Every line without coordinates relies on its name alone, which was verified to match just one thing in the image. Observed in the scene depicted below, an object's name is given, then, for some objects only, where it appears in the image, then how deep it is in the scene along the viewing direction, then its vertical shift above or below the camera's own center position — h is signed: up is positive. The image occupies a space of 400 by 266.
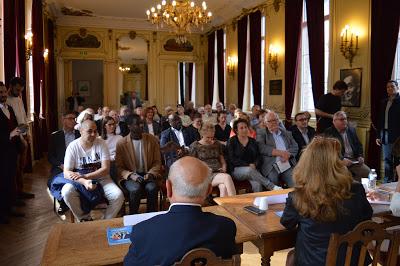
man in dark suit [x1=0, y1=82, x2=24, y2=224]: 4.40 -0.65
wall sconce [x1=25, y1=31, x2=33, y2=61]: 7.02 +1.23
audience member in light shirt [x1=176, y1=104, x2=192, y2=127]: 8.24 -0.21
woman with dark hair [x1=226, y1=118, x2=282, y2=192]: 4.64 -0.62
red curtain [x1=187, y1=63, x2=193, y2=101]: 14.41 +1.15
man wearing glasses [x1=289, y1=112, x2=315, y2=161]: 5.37 -0.36
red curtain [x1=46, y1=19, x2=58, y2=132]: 10.66 +0.78
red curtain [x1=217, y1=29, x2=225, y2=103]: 12.30 +1.59
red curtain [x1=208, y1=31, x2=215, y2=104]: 13.06 +1.63
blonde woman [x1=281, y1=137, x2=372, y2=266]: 2.02 -0.55
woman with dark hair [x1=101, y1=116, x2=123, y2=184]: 5.06 -0.40
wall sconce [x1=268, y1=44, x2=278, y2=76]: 8.98 +1.24
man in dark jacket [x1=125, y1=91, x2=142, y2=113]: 12.62 +0.26
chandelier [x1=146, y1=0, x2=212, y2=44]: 7.56 +1.94
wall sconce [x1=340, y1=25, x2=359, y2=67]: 6.60 +1.17
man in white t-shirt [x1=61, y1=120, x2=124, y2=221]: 3.93 -0.65
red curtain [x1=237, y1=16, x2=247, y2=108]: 10.49 +1.56
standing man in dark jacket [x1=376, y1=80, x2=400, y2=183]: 5.68 -0.27
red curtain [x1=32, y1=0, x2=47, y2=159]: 8.15 +0.69
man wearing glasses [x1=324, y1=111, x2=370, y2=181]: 5.15 -0.44
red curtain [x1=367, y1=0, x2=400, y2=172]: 5.89 +0.92
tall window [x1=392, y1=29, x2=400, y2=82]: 6.14 +0.65
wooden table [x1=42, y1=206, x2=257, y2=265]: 1.84 -0.75
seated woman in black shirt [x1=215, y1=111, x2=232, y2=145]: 6.94 -0.43
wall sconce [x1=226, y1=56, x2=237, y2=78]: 11.35 +1.34
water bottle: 3.11 -0.65
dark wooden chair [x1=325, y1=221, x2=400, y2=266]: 1.73 -0.63
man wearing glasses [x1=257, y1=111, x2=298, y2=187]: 4.82 -0.58
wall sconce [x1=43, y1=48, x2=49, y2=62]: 9.82 +1.49
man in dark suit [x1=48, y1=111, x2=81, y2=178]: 4.54 -0.52
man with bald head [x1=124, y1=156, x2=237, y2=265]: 1.52 -0.52
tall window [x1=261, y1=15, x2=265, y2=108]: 9.64 +1.38
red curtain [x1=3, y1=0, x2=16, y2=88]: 5.50 +1.07
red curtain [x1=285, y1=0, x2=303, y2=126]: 8.07 +1.37
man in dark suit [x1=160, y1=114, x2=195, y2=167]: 5.90 -0.44
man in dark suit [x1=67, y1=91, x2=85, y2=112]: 12.33 +0.20
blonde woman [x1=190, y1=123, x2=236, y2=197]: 4.66 -0.55
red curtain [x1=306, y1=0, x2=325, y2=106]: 7.38 +1.30
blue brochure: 2.04 -0.74
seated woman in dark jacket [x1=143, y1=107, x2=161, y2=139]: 7.07 -0.28
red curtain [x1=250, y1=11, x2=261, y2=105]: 9.66 +1.47
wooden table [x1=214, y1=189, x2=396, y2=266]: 2.25 -0.76
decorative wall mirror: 17.07 +2.55
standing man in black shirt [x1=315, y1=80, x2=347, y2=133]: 6.37 +0.05
